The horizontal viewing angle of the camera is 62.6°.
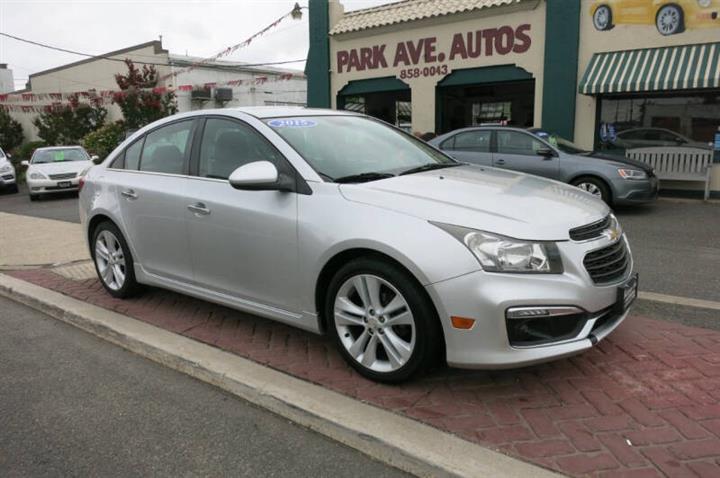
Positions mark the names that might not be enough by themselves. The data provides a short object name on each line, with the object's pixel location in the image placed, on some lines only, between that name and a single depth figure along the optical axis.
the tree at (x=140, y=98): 26.94
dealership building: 11.91
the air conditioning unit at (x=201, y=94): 29.71
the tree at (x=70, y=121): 29.47
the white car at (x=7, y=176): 17.95
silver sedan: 2.98
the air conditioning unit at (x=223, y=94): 29.89
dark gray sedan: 9.73
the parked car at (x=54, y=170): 15.55
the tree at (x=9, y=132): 33.59
